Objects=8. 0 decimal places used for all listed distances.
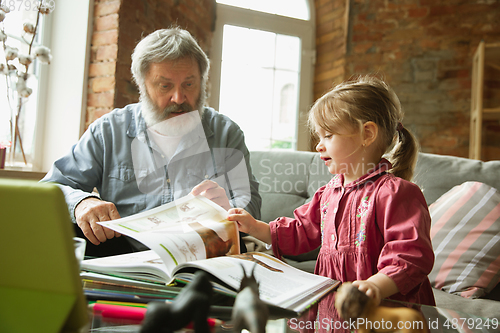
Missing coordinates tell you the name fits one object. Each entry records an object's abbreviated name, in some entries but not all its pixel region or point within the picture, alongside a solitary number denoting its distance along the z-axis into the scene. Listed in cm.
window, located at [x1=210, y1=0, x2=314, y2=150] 321
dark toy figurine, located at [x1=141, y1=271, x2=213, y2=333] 35
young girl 82
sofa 115
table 48
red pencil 50
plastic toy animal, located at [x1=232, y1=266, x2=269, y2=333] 37
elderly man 129
